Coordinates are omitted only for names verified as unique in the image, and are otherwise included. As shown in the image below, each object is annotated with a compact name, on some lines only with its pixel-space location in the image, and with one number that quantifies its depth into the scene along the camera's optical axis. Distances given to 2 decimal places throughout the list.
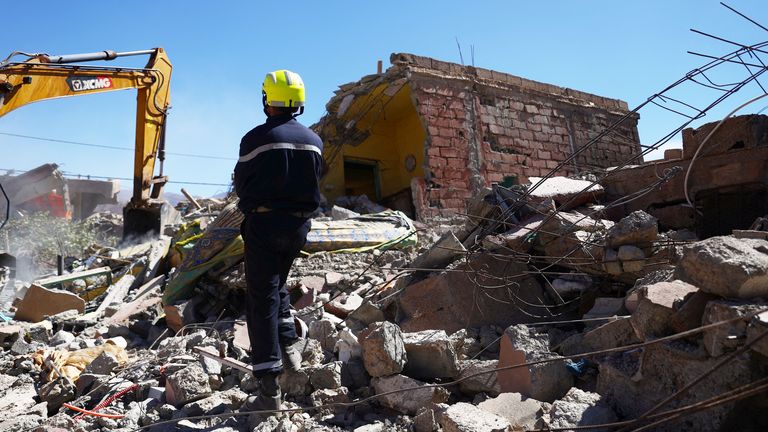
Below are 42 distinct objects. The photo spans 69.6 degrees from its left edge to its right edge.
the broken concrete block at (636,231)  3.15
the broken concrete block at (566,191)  4.46
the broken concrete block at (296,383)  2.94
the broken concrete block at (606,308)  2.96
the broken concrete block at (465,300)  3.68
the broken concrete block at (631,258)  3.15
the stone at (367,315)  3.94
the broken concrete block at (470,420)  2.09
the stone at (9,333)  4.89
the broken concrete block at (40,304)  6.09
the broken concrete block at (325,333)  3.41
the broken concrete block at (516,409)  2.24
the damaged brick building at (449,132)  9.44
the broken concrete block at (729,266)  1.81
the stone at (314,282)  5.03
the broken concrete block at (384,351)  2.73
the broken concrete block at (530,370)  2.48
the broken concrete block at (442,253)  3.85
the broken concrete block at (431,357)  2.81
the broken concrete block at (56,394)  3.50
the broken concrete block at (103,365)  3.76
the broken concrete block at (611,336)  2.47
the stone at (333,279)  5.14
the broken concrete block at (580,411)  2.03
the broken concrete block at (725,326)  1.76
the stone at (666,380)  1.81
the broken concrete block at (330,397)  2.74
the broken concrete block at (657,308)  2.10
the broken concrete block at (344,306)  4.25
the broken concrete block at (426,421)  2.35
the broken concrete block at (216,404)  2.89
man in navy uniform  2.76
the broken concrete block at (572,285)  3.59
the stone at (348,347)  3.10
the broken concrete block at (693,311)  2.03
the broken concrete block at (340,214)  7.61
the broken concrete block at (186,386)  3.02
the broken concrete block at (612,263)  3.21
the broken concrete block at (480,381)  2.68
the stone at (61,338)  4.93
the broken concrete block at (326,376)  2.87
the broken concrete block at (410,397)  2.55
